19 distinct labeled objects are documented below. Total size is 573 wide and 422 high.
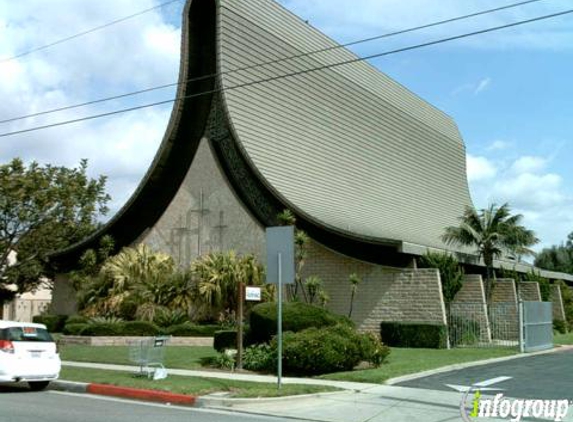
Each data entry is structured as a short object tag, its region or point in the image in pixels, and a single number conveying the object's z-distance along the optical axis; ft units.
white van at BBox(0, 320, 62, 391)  48.73
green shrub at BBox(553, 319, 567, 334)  123.75
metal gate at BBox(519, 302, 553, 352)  81.66
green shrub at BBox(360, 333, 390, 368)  59.76
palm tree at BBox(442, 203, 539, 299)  104.68
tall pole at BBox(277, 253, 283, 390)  46.64
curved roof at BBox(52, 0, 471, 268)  101.60
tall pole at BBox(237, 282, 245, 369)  62.03
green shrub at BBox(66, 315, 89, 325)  97.76
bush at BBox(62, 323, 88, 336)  90.98
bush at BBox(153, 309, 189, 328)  93.04
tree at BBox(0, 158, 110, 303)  105.40
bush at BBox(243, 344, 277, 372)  60.54
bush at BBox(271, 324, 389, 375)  56.44
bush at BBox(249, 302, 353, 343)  65.31
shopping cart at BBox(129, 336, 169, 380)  54.03
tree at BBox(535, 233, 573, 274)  236.84
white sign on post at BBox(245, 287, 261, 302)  60.13
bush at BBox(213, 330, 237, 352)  72.54
